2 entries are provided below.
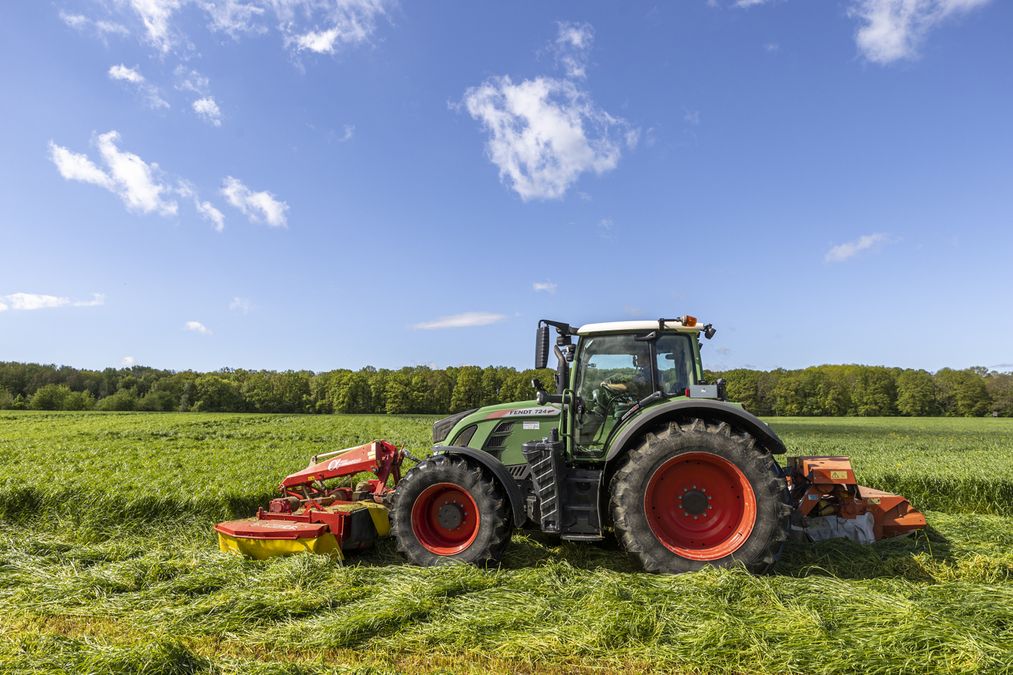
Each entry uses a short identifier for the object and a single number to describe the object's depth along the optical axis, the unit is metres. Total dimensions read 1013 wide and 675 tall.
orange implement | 5.62
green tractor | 4.68
